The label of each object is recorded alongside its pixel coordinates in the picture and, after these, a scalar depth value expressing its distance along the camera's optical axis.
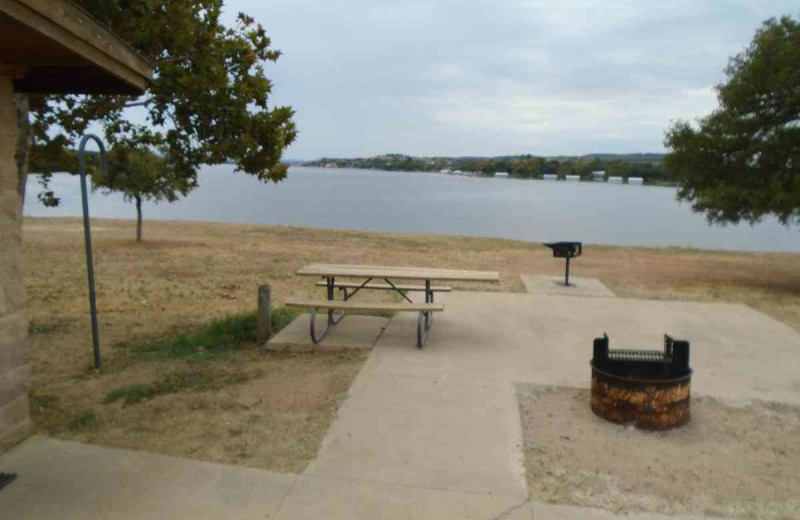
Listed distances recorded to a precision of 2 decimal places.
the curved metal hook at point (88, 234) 5.45
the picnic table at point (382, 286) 6.32
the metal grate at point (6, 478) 3.48
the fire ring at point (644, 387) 4.44
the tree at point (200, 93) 5.80
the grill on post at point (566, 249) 10.84
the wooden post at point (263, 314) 6.72
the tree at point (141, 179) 17.66
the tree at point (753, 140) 12.14
